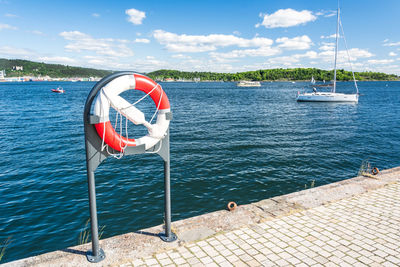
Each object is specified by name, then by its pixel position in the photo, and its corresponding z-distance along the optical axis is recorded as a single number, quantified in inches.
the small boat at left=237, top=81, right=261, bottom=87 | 5408.5
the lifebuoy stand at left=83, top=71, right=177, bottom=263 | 154.3
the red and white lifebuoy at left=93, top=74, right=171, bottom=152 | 155.1
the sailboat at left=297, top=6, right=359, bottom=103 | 1713.8
